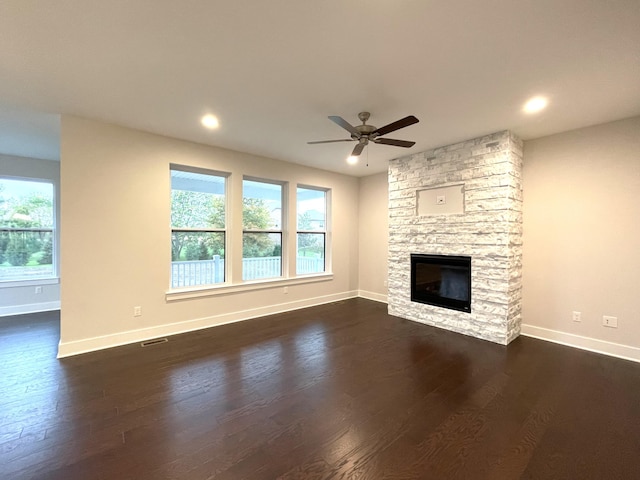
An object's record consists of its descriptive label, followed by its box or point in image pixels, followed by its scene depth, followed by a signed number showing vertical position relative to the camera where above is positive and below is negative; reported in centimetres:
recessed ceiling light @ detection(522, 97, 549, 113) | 279 +139
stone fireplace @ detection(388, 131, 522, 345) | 366 +18
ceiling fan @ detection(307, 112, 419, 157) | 269 +110
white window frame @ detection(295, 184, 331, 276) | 597 +23
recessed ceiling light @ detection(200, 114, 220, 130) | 328 +142
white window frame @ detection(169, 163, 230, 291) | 412 +17
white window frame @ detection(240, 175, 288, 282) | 529 +18
